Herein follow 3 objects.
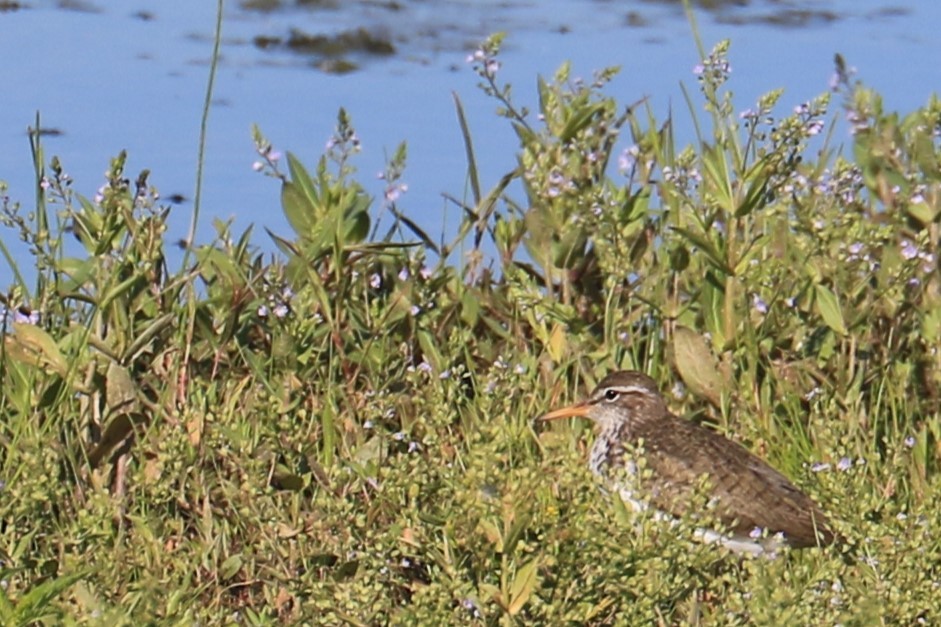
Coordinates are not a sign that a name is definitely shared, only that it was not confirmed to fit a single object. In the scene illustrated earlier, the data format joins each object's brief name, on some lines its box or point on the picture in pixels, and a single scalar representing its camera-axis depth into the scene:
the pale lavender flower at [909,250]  13.77
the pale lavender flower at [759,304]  14.34
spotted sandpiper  12.83
